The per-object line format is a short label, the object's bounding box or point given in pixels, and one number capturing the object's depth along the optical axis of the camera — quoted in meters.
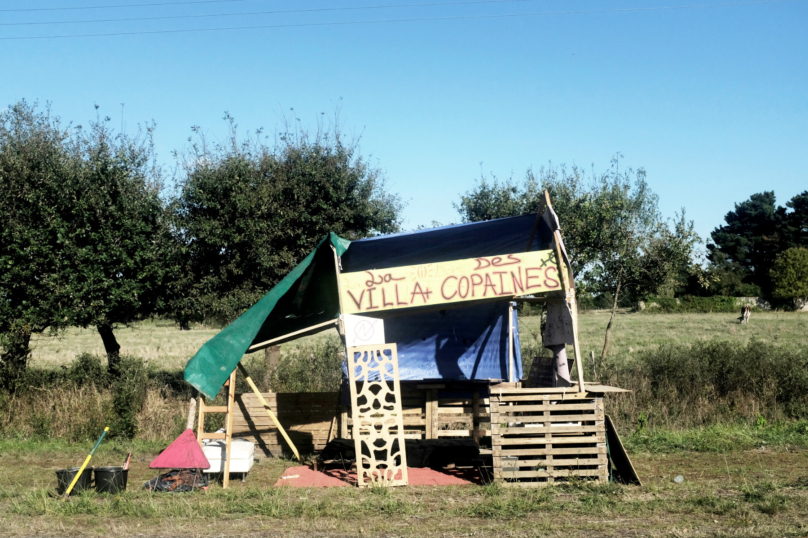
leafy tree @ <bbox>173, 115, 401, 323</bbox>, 12.38
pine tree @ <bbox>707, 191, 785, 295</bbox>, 67.88
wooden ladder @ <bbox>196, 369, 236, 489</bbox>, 7.87
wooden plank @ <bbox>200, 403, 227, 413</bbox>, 8.11
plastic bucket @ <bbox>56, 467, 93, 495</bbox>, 7.18
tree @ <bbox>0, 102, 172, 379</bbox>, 11.30
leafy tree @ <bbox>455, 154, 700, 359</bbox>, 14.25
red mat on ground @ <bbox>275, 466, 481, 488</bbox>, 7.96
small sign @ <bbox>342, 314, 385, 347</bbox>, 8.14
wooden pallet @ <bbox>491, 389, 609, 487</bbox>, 7.57
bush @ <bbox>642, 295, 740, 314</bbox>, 50.62
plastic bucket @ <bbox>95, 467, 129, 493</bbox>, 7.18
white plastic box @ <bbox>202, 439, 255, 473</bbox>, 8.13
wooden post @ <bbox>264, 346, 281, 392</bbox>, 12.78
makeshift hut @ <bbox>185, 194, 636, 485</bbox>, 7.70
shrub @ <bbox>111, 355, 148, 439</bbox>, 10.90
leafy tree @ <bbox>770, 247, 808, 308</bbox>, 55.22
